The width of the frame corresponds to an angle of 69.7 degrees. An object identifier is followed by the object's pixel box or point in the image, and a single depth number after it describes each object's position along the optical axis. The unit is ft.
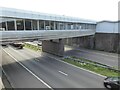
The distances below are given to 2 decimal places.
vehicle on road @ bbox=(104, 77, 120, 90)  29.36
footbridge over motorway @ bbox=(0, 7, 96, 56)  41.82
